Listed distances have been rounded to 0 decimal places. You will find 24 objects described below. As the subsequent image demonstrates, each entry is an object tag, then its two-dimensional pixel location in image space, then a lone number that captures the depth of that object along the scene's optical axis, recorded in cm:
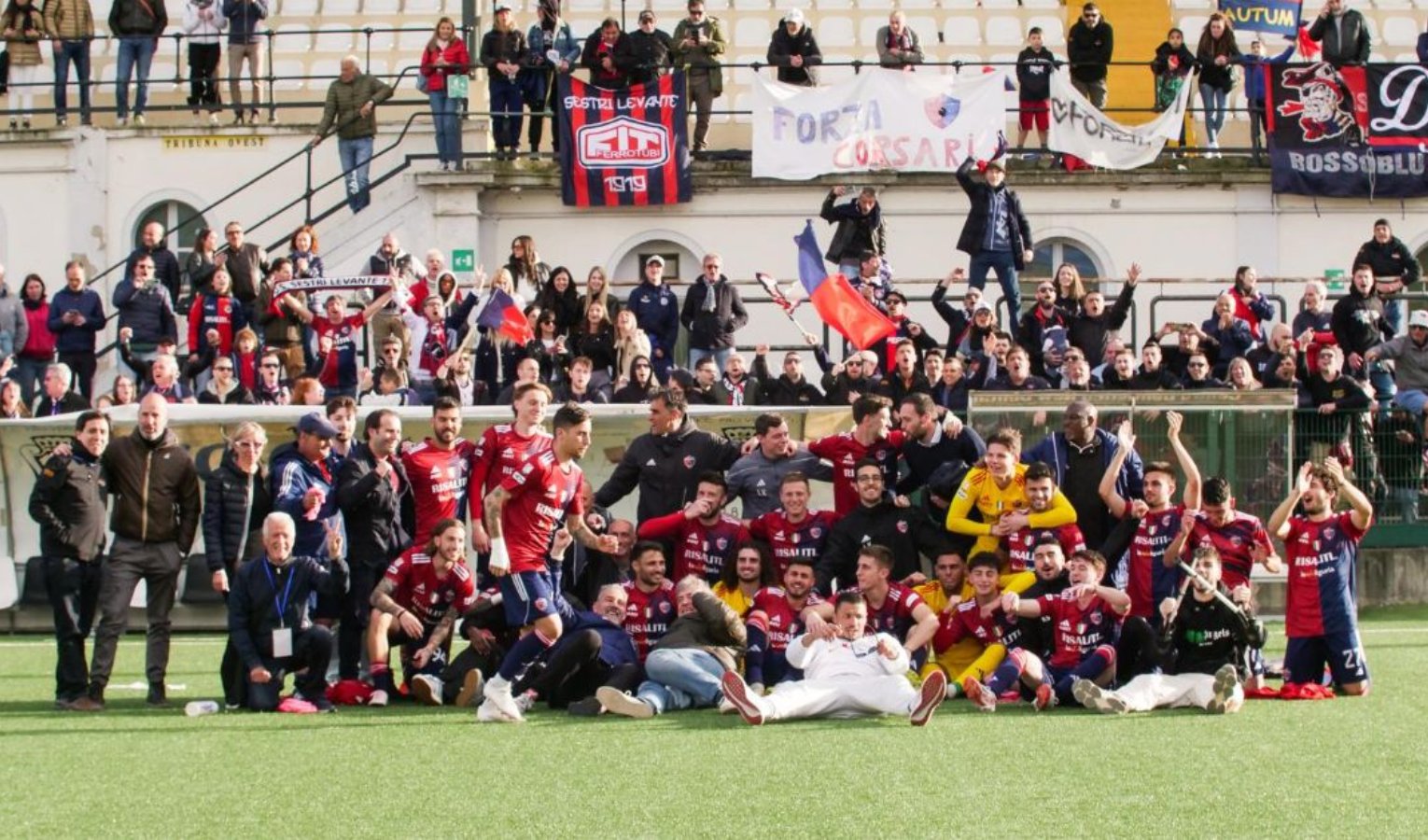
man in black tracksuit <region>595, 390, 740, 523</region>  1509
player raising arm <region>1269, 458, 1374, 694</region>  1382
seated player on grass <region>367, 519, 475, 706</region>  1348
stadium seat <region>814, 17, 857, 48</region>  2962
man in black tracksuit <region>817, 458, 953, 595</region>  1441
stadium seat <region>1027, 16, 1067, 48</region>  2977
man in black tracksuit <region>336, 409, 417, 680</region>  1368
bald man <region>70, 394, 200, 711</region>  1342
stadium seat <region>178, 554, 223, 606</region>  1811
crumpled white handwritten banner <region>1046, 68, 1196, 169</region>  2442
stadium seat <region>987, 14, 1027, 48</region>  2980
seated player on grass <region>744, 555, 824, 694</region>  1354
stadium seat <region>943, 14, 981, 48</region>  2980
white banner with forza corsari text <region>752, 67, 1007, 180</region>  2417
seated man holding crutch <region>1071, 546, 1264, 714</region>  1326
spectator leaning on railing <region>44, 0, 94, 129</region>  2631
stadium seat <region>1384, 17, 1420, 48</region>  3000
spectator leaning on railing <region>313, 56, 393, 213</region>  2497
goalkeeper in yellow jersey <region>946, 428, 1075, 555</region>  1411
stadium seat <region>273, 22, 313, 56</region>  3014
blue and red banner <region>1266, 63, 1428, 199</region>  2462
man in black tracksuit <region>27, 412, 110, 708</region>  1336
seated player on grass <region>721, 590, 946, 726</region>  1205
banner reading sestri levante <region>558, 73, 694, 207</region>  2428
